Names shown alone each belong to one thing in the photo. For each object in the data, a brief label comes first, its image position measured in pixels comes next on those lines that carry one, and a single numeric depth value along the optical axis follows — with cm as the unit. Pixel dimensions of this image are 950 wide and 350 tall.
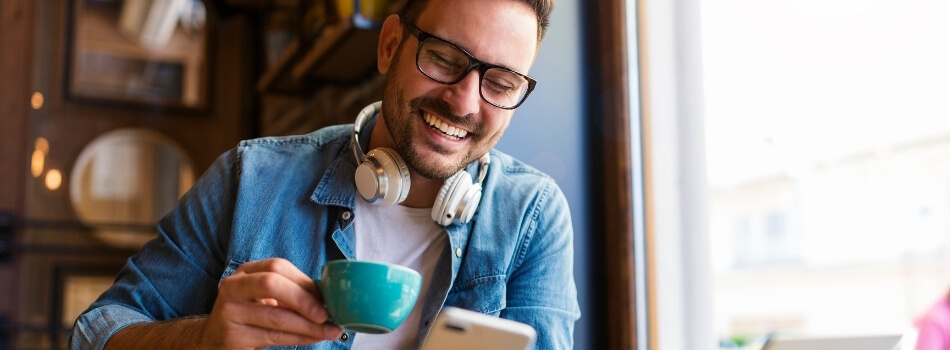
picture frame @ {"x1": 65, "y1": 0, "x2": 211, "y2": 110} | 281
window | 100
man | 117
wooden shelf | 195
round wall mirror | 277
